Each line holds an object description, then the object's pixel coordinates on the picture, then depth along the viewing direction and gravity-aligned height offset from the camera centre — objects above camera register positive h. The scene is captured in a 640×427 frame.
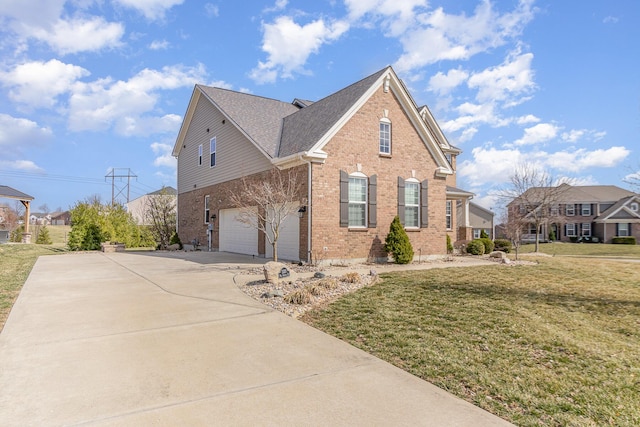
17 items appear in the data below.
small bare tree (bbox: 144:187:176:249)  25.62 +0.72
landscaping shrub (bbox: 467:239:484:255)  20.16 -1.08
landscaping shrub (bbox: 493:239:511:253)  24.03 -1.12
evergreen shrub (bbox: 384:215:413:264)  13.78 -0.60
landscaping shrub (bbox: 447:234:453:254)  20.42 -1.05
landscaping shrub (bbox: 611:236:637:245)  42.34 -1.39
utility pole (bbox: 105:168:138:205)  50.99 +6.77
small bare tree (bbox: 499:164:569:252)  26.19 +2.33
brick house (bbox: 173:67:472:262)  13.29 +2.44
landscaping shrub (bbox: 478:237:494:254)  21.36 -0.98
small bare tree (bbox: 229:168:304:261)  12.19 +1.08
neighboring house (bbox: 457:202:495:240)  41.16 +1.09
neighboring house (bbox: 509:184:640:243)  45.41 +1.56
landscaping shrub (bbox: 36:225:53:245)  30.28 -0.88
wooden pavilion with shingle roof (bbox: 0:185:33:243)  27.50 +2.16
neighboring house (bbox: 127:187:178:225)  57.66 +3.54
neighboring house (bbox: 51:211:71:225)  102.78 +2.58
